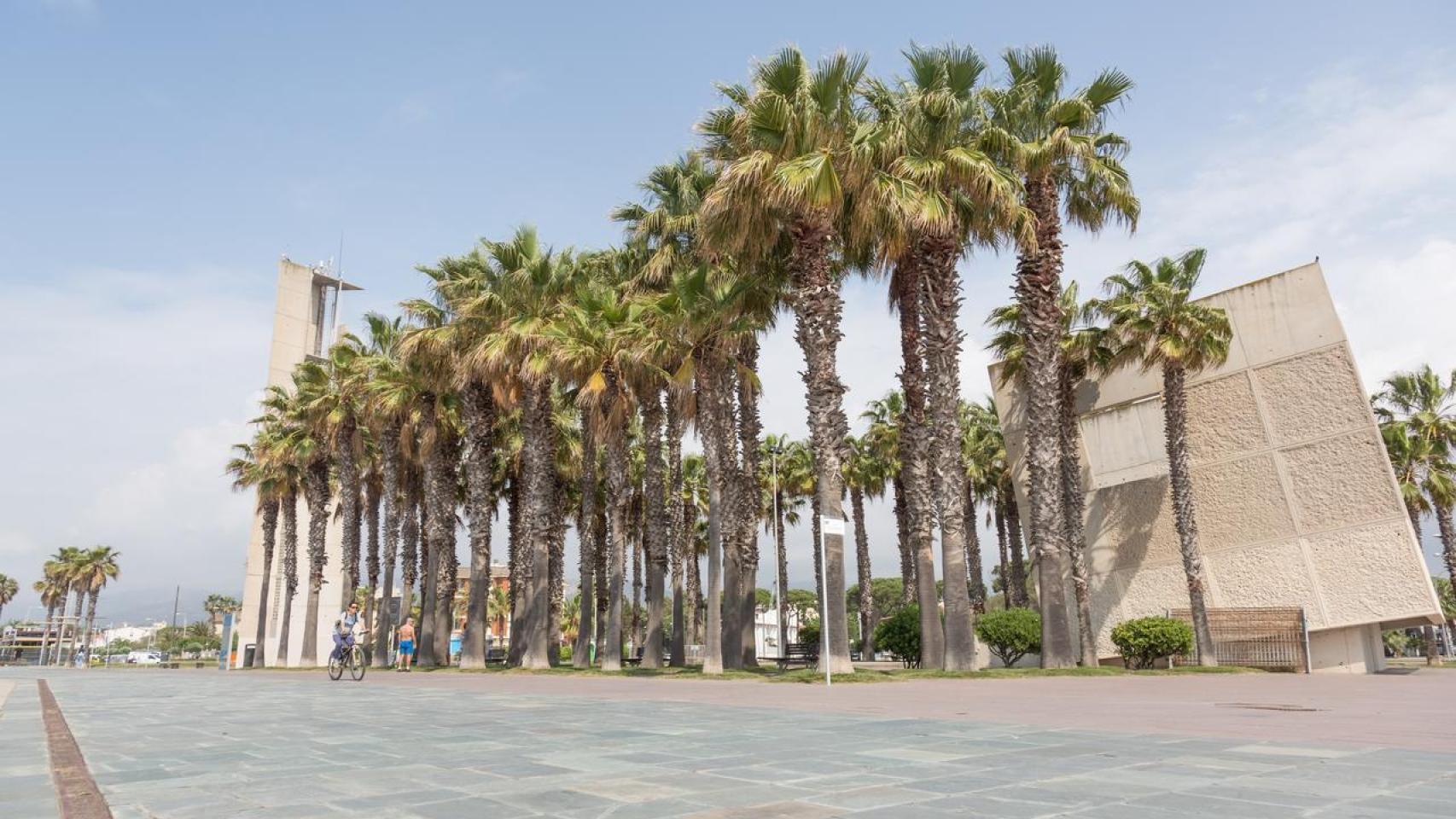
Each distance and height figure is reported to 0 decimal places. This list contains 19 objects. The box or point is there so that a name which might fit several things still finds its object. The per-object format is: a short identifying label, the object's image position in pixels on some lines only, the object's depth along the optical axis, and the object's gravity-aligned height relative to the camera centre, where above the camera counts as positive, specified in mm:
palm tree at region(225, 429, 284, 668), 46812 +7378
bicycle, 22125 -908
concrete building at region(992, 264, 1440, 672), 26828 +3349
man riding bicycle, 21203 -124
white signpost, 17891 +1614
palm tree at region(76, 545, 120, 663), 95125 +6315
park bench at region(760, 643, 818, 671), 27275 -1319
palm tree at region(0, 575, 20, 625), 110875 +5274
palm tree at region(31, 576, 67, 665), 96500 +4286
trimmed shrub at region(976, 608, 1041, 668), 26859 -720
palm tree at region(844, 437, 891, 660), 48375 +6718
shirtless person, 29828 -664
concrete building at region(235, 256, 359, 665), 63031 +17716
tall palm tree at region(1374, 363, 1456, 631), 41188 +6991
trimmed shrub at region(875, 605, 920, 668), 31172 -838
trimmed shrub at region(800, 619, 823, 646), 36456 -872
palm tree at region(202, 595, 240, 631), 138662 +3703
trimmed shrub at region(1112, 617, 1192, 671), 26078 -966
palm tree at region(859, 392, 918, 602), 43594 +8241
